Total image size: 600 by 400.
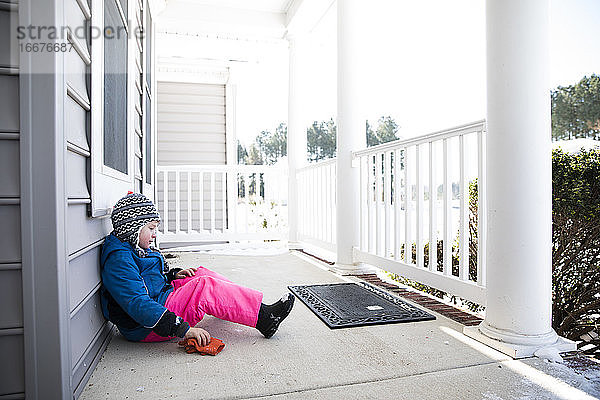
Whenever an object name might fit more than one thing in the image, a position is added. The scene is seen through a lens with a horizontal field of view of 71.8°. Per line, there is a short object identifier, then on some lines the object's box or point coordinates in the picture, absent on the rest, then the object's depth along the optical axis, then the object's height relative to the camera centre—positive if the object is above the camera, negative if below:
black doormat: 2.22 -0.65
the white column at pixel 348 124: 3.71 +0.68
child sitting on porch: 1.67 -0.41
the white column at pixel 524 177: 1.73 +0.08
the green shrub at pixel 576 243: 2.47 -0.29
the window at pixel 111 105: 1.62 +0.46
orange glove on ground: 1.73 -0.63
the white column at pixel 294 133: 5.44 +0.86
